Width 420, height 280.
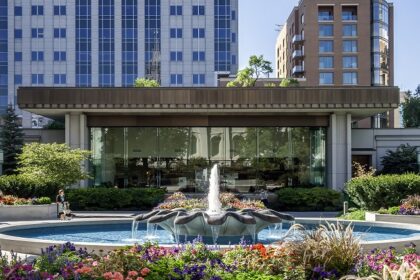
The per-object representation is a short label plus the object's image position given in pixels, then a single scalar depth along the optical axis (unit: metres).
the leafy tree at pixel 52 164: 30.88
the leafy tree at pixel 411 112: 80.79
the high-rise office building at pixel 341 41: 89.88
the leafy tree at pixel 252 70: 60.00
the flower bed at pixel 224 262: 8.62
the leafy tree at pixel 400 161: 41.66
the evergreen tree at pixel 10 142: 45.97
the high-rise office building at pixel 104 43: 90.38
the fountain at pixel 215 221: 16.88
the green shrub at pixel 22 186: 29.28
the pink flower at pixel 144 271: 8.43
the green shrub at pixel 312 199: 32.62
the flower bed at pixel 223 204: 23.72
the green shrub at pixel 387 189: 27.58
